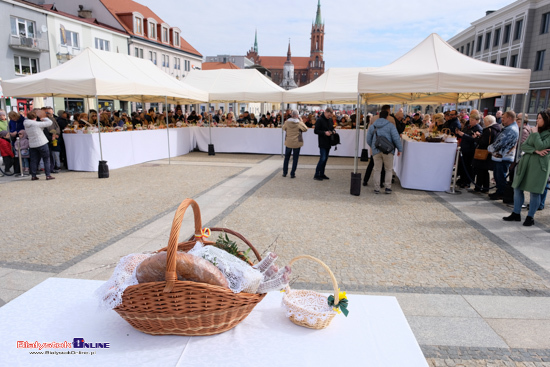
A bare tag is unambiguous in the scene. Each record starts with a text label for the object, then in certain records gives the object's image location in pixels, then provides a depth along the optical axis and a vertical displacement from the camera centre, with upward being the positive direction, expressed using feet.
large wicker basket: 5.15 -2.71
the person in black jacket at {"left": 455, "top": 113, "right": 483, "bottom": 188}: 29.78 -2.15
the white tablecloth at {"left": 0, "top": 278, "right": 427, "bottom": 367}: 4.92 -3.27
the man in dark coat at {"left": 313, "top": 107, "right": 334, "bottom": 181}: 31.81 -1.37
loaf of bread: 5.34 -2.28
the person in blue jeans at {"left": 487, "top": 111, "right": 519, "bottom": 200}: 24.84 -2.05
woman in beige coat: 33.09 -1.54
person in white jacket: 30.27 -2.47
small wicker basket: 5.70 -3.11
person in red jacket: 34.32 -3.80
